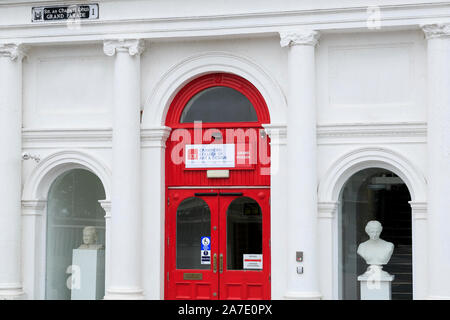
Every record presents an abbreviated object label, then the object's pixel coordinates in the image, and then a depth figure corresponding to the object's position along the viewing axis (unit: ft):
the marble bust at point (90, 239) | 52.01
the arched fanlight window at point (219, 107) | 50.44
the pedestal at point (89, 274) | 51.65
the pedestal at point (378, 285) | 47.57
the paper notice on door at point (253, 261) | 49.37
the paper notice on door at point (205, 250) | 50.06
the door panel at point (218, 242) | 49.44
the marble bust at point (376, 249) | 47.57
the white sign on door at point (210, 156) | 50.08
